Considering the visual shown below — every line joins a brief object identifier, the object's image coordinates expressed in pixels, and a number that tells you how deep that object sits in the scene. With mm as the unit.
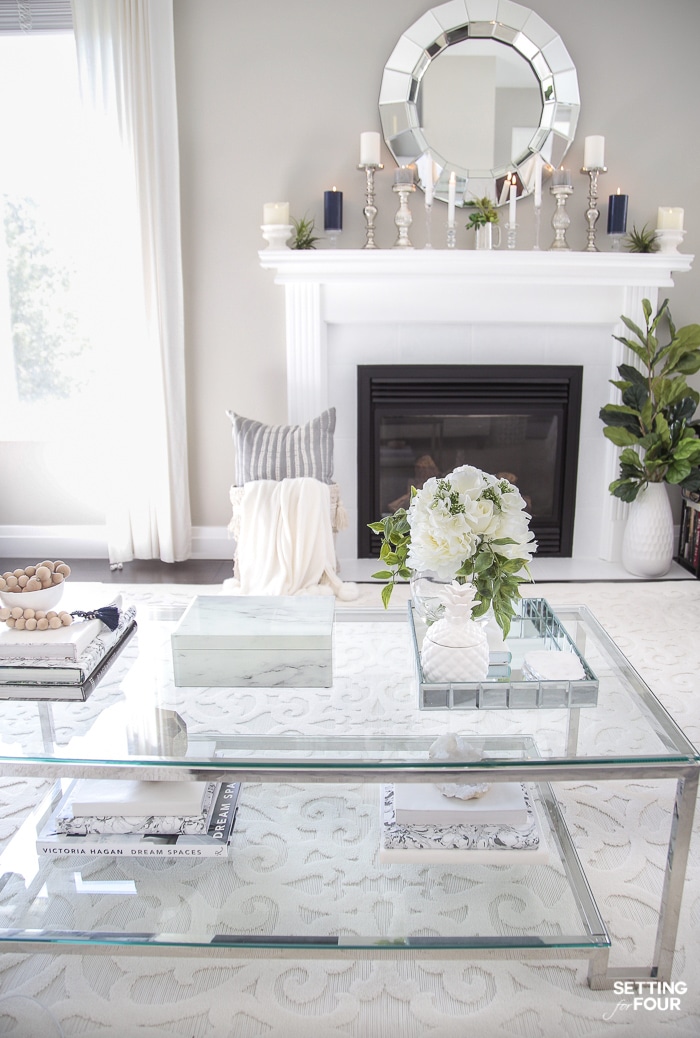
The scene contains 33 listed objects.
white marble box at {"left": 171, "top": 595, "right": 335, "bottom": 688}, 1866
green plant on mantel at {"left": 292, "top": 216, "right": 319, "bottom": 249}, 3584
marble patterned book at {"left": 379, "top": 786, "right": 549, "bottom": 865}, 1659
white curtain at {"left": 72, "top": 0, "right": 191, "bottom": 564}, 3457
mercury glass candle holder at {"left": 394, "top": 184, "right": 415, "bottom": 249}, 3494
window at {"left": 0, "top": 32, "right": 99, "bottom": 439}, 3730
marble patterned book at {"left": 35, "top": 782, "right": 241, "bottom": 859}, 1677
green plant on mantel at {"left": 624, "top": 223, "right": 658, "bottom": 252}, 3646
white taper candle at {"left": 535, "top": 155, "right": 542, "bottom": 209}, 3479
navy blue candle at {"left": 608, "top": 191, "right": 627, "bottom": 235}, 3553
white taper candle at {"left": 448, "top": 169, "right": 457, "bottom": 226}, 3473
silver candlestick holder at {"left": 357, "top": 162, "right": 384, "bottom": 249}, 3521
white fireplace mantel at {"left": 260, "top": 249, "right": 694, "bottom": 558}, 3545
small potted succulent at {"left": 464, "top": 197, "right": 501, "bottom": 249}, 3502
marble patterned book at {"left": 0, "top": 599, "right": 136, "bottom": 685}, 1839
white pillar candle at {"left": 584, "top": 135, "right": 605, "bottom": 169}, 3480
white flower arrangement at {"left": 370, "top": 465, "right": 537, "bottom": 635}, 1629
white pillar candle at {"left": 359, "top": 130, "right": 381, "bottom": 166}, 3422
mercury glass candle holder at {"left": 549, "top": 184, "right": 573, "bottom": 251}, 3541
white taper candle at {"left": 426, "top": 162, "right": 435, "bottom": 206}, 3617
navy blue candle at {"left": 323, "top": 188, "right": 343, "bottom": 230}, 3545
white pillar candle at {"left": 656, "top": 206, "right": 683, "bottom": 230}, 3506
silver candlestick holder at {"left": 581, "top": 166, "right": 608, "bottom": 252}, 3549
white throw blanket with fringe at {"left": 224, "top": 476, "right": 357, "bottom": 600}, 3279
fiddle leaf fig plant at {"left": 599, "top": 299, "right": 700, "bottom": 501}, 3482
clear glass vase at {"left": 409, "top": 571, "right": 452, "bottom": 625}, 1925
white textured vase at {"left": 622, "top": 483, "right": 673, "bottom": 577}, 3699
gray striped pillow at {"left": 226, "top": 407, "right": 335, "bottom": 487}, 3381
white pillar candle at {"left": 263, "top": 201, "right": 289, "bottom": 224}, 3500
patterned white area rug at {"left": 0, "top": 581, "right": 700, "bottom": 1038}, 1514
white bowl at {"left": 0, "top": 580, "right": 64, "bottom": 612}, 1934
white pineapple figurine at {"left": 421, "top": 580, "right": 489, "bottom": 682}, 1789
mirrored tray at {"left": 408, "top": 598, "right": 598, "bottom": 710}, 1729
